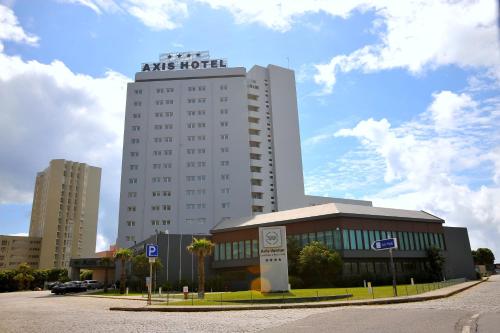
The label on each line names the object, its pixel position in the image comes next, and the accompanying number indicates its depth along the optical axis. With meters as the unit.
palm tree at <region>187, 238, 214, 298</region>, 40.62
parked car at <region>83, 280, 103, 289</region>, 74.80
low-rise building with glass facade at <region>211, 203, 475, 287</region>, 54.25
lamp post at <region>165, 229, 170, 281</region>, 64.75
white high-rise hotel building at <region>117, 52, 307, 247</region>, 97.38
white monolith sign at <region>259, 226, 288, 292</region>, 39.00
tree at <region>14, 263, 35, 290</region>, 85.06
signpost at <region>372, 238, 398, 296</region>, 29.19
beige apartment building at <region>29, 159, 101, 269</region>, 162.38
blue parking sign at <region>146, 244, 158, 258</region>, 33.00
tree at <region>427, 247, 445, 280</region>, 58.84
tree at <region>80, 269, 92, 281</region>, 111.97
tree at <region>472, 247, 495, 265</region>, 119.94
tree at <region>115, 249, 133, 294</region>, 57.00
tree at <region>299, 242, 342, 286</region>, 48.44
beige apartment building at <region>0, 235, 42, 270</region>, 158.12
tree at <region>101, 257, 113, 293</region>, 63.62
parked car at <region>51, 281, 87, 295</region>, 58.37
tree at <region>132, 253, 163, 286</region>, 59.41
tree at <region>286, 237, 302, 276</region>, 51.43
